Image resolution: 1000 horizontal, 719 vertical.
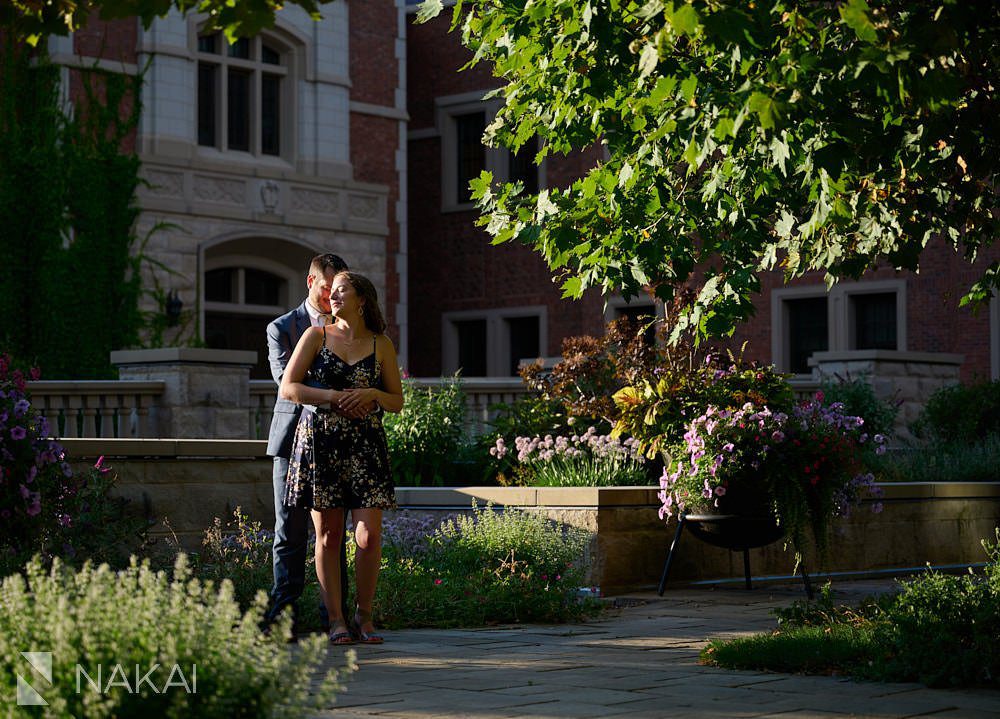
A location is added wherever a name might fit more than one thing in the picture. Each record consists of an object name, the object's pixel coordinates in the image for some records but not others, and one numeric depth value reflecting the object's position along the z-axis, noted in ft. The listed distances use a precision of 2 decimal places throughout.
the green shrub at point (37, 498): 29.09
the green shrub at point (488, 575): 31.22
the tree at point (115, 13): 17.79
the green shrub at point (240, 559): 31.30
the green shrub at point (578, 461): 39.81
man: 27.43
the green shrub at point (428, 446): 46.70
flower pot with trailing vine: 34.81
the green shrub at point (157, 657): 13.61
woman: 26.86
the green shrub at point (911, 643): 22.40
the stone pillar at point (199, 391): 53.57
